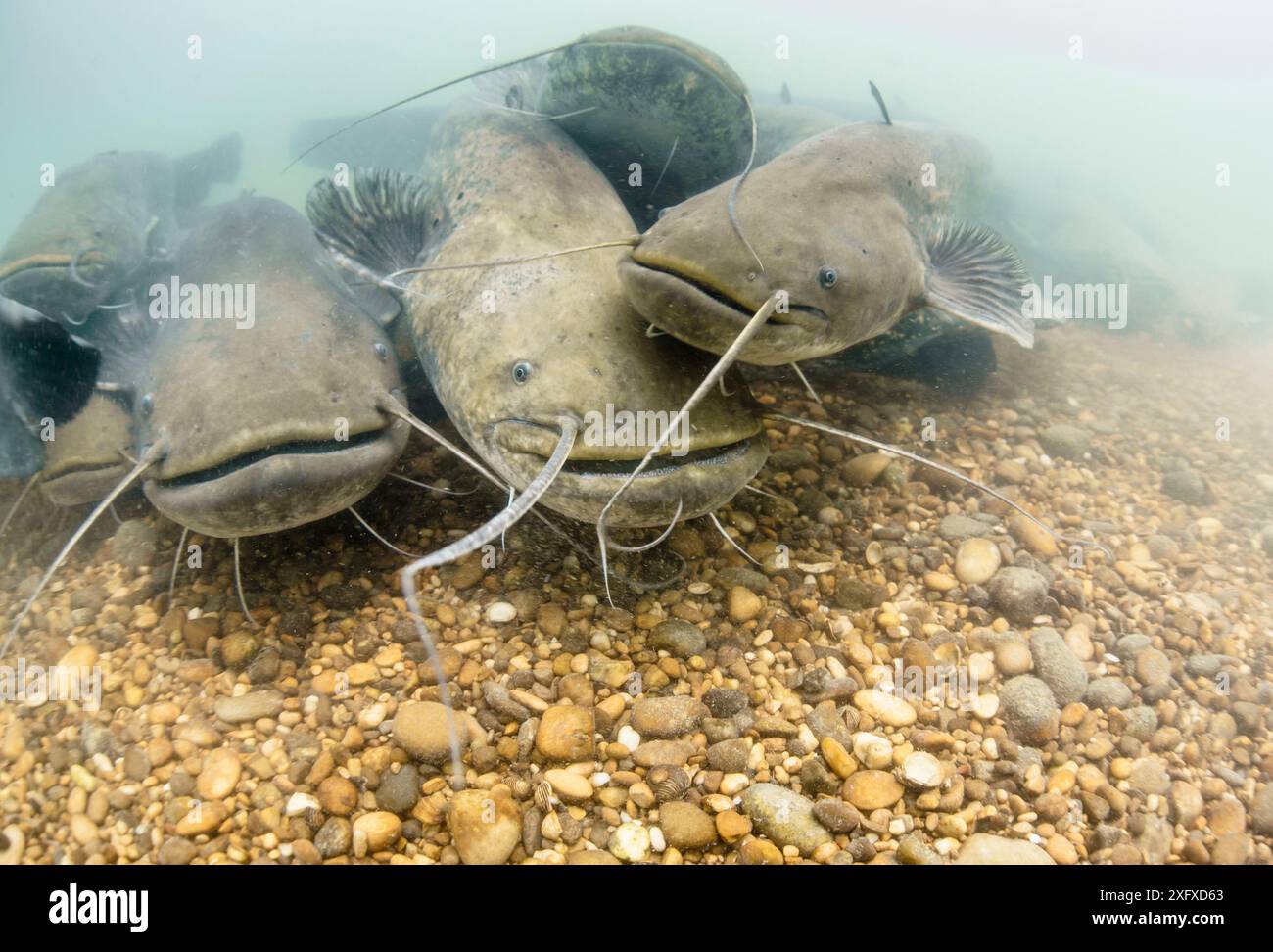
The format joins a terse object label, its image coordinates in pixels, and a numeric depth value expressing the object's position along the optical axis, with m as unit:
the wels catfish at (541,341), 0.54
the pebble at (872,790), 0.48
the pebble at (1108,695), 0.57
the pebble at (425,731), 0.50
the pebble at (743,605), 0.60
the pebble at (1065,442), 0.88
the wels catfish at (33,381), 0.71
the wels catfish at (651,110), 0.82
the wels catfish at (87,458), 0.70
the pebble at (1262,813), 0.51
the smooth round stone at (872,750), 0.50
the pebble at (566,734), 0.50
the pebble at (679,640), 0.57
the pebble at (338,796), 0.47
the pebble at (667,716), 0.52
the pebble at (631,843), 0.46
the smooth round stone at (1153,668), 0.59
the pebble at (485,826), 0.45
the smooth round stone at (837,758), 0.50
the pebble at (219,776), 0.48
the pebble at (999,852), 0.46
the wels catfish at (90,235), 0.79
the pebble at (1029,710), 0.54
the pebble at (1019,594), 0.63
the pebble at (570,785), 0.48
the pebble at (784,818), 0.46
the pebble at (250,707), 0.53
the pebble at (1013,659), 0.58
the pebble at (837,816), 0.47
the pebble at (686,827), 0.46
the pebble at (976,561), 0.65
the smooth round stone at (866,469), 0.75
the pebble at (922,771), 0.49
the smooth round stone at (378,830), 0.46
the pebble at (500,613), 0.59
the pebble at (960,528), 0.70
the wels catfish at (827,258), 0.53
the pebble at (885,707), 0.53
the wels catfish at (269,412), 0.55
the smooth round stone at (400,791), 0.48
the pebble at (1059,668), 0.57
